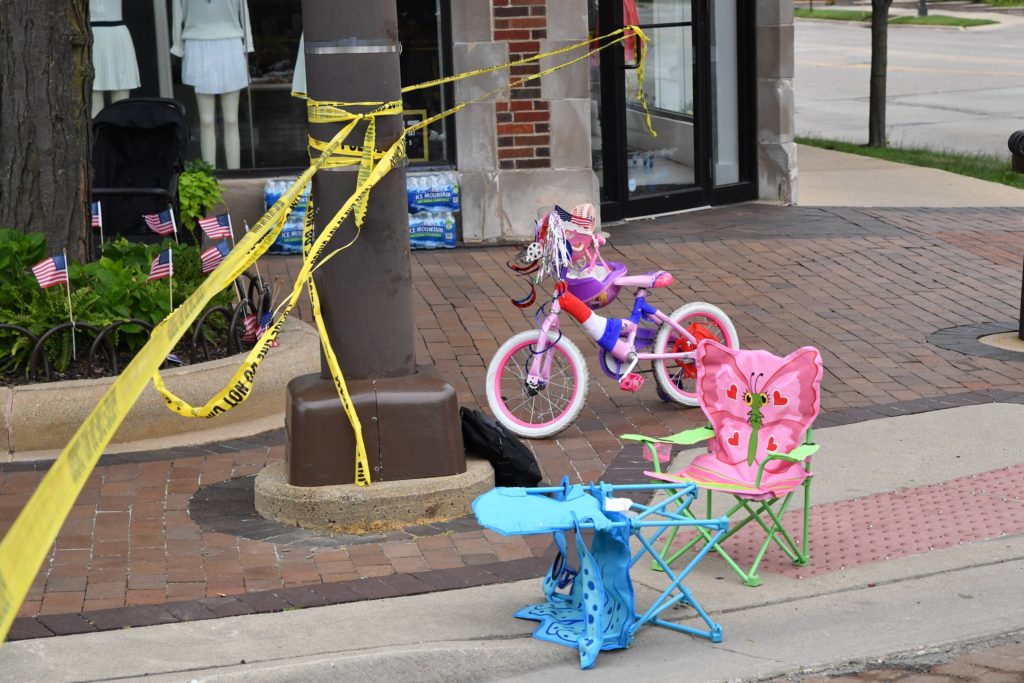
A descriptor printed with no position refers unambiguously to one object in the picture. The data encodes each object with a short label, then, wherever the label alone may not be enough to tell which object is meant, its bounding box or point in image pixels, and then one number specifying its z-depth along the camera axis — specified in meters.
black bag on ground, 11.30
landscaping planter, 12.35
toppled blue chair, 8.55
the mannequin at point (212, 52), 20.67
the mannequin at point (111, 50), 20.40
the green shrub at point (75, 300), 13.17
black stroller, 17.41
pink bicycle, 12.71
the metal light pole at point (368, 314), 10.66
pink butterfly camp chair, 9.72
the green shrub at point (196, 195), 18.02
